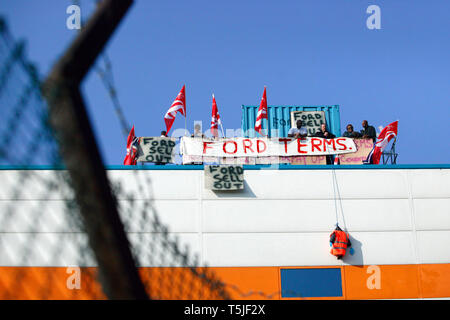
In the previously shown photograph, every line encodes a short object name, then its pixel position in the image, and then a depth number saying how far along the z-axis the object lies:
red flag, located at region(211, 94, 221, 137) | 16.06
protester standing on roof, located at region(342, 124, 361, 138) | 14.88
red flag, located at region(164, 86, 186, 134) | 15.29
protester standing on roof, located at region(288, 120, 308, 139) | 14.43
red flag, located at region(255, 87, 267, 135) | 15.82
